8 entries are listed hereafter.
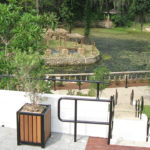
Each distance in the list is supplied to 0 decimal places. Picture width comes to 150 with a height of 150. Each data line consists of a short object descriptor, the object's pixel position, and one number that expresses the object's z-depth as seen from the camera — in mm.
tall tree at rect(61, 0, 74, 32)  38000
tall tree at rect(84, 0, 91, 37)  38281
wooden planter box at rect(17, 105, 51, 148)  6023
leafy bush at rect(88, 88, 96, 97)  12756
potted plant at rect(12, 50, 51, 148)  5962
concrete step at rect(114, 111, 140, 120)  9727
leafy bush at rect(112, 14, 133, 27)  47309
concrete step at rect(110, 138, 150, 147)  6531
